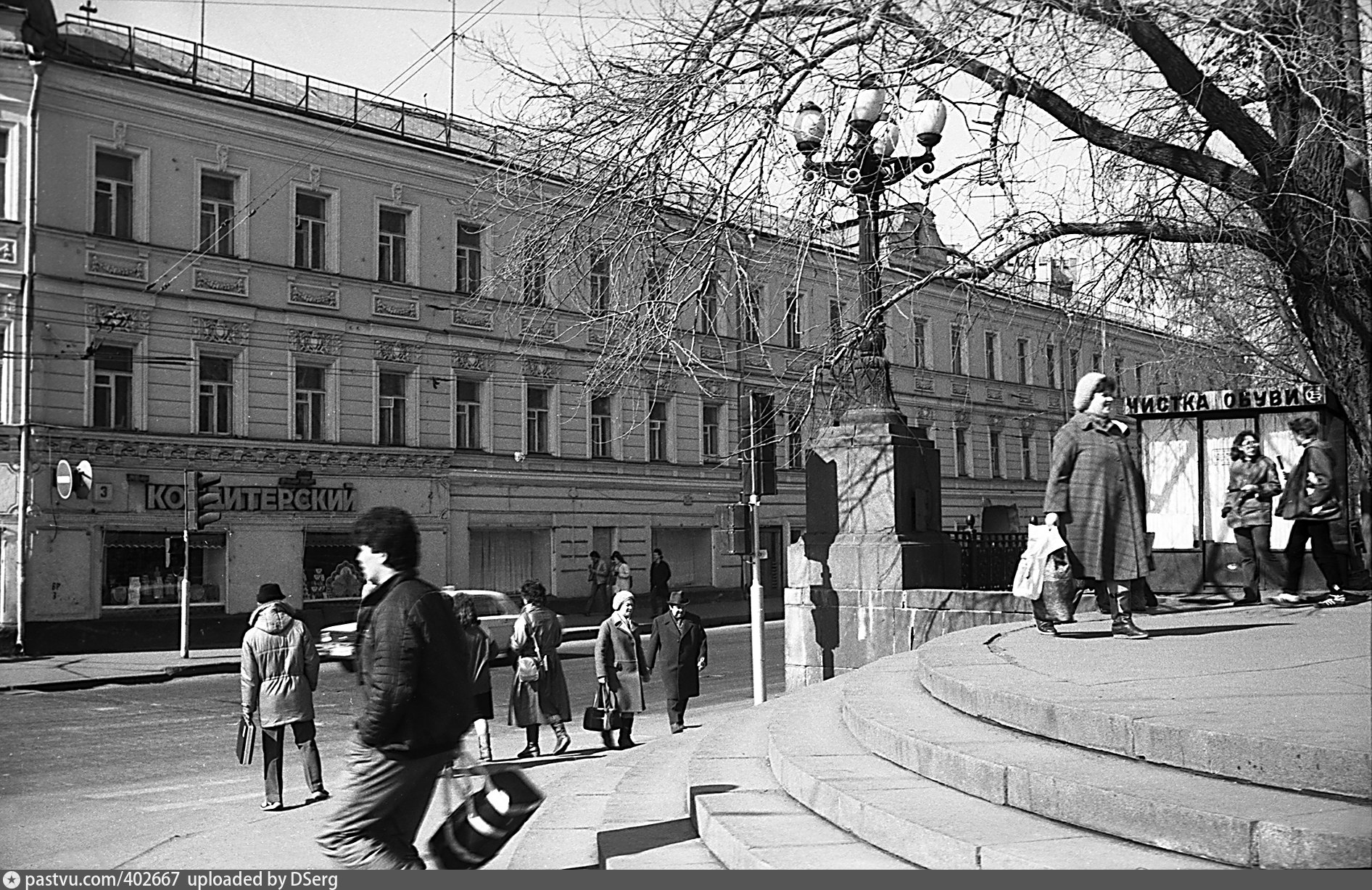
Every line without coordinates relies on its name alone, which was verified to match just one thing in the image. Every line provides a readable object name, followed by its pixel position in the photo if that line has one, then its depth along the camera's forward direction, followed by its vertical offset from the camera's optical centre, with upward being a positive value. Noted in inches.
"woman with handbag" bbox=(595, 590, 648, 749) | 485.0 -58.5
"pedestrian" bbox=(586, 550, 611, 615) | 1275.8 -68.6
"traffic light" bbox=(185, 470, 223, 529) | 884.6 +18.4
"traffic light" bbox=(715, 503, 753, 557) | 600.7 -6.9
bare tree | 366.9 +122.8
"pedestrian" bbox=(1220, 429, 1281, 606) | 517.3 +0.8
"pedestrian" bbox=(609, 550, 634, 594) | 1288.1 -54.6
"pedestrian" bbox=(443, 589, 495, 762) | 416.2 -48.5
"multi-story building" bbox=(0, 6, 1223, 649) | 951.6 +146.0
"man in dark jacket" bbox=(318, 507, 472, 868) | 198.7 -32.7
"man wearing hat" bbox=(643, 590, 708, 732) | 491.8 -53.7
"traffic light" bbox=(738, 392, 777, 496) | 530.9 +31.2
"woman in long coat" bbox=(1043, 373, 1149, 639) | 330.6 +3.0
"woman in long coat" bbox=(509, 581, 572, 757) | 456.4 -60.5
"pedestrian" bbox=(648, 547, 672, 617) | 1280.9 -57.7
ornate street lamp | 426.6 +120.4
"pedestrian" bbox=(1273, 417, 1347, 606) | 448.8 +1.6
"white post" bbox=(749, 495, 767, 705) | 538.6 -53.9
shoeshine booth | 616.4 +23.9
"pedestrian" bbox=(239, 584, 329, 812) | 370.6 -47.3
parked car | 977.5 -75.7
